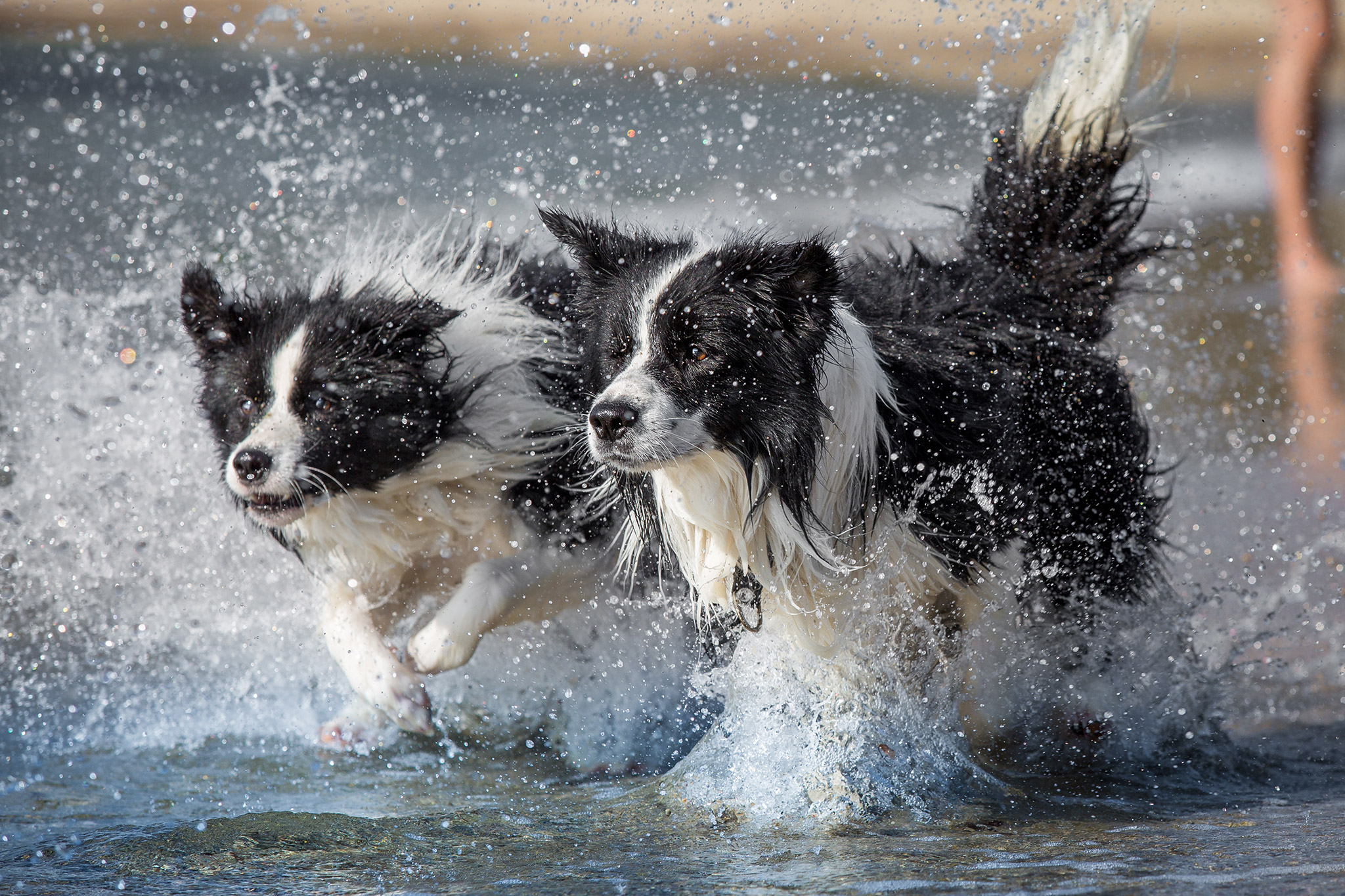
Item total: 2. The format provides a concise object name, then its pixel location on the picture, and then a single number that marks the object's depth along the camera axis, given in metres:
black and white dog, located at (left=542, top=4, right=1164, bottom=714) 5.86
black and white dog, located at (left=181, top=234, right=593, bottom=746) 7.21
